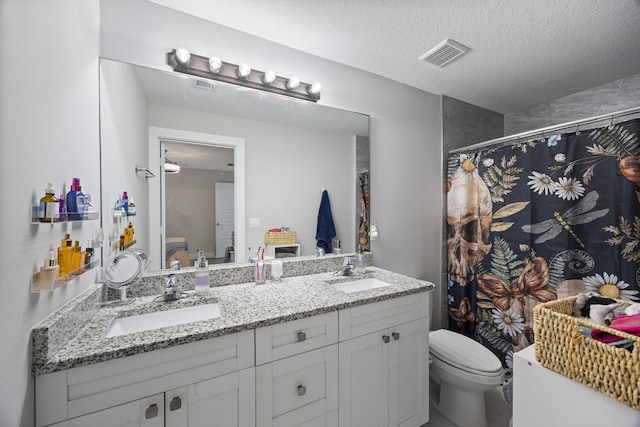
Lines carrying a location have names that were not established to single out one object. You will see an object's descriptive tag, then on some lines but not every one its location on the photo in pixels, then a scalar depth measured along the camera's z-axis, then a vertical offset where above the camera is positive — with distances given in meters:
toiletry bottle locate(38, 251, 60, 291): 0.78 -0.17
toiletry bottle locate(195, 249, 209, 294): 1.37 -0.34
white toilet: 1.49 -0.94
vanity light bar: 1.40 +0.82
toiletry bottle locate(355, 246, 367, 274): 1.88 -0.34
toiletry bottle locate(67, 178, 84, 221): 0.91 +0.05
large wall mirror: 1.35 +0.33
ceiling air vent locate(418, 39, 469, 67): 1.65 +1.06
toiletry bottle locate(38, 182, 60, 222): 0.78 +0.03
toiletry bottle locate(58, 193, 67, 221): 0.85 +0.03
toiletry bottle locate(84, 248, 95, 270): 1.02 -0.16
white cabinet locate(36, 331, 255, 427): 0.81 -0.57
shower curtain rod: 1.46 +0.57
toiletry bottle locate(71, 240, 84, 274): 0.92 -0.15
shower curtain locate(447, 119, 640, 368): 1.46 -0.10
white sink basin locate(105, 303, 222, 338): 1.11 -0.46
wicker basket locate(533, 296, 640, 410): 0.66 -0.39
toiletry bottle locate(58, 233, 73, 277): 0.86 -0.12
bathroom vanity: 0.84 -0.56
